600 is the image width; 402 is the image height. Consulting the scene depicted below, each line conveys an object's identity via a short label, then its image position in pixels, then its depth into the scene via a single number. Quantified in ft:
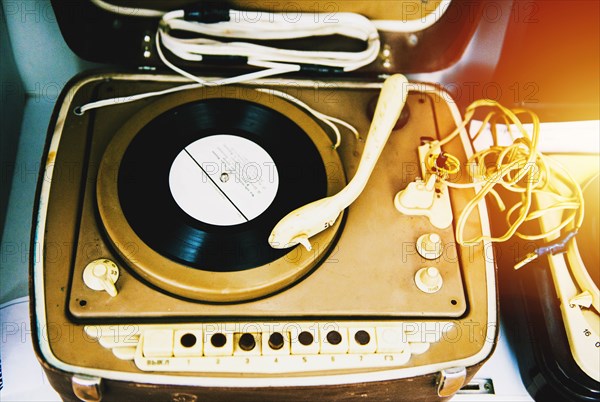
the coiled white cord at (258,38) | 3.40
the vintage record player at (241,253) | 2.63
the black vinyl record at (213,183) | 2.81
